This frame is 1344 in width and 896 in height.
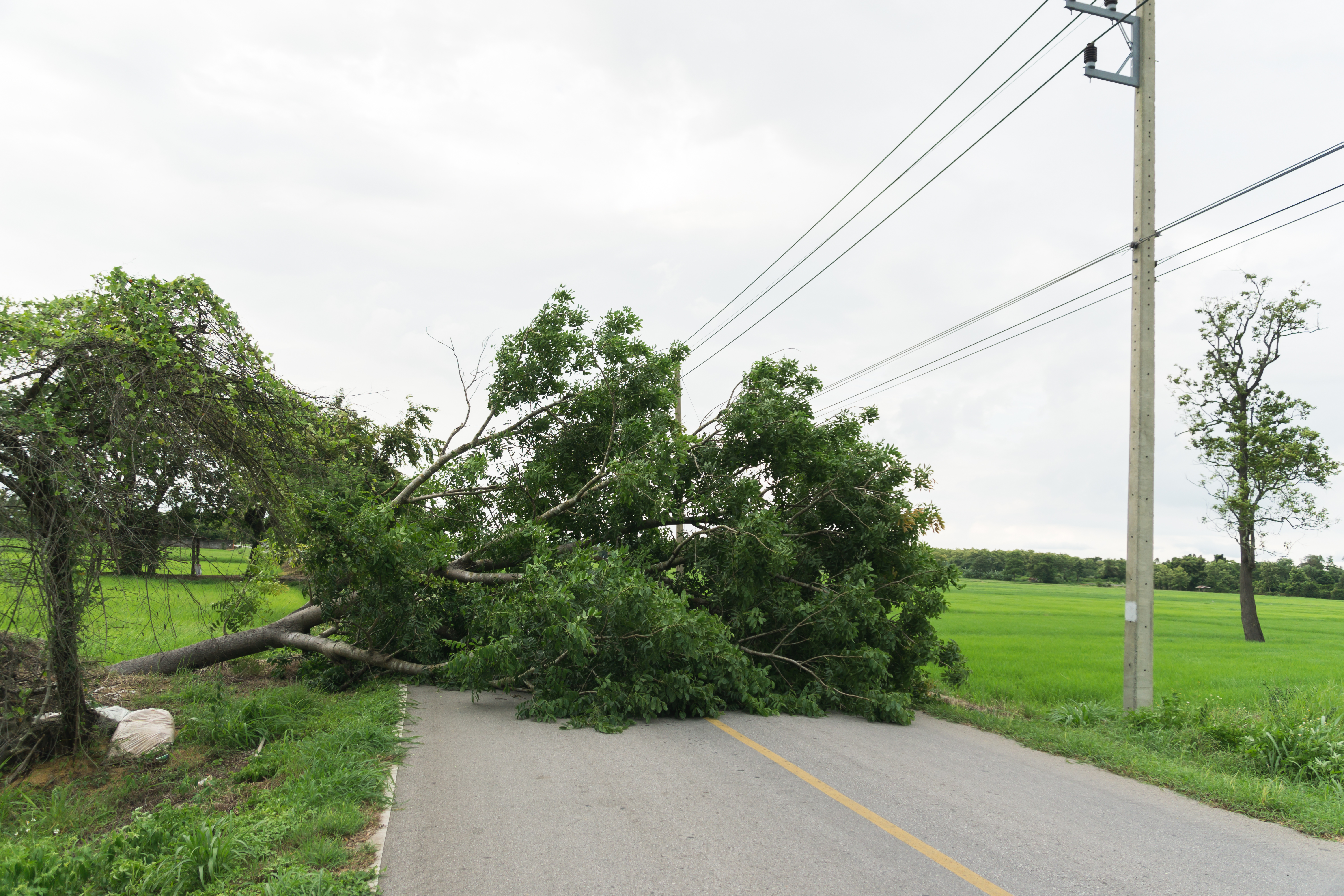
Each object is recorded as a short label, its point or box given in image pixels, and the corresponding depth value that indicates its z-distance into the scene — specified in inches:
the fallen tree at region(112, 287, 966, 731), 391.5
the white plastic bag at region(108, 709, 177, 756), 318.0
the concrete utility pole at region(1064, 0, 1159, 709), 397.7
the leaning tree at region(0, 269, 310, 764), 262.4
